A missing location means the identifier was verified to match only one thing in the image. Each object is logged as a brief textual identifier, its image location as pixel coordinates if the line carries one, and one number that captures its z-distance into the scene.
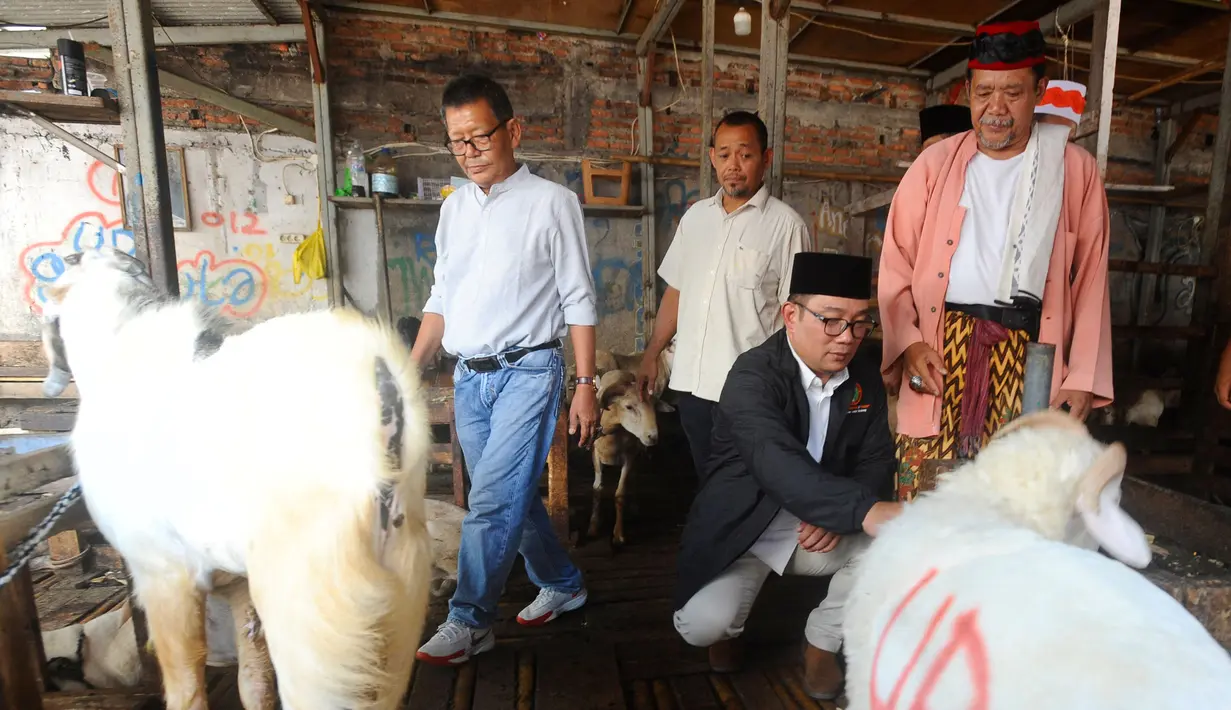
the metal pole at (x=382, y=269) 6.34
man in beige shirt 2.98
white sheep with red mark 0.75
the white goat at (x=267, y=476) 1.22
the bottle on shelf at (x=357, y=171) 6.35
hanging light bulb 5.61
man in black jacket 2.01
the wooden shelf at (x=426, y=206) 6.38
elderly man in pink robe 1.96
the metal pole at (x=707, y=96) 4.39
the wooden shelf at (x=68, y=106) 1.78
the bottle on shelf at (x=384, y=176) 6.31
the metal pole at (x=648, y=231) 7.16
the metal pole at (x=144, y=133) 1.96
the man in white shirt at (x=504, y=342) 2.33
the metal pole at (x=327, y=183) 6.30
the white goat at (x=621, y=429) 4.00
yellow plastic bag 6.54
